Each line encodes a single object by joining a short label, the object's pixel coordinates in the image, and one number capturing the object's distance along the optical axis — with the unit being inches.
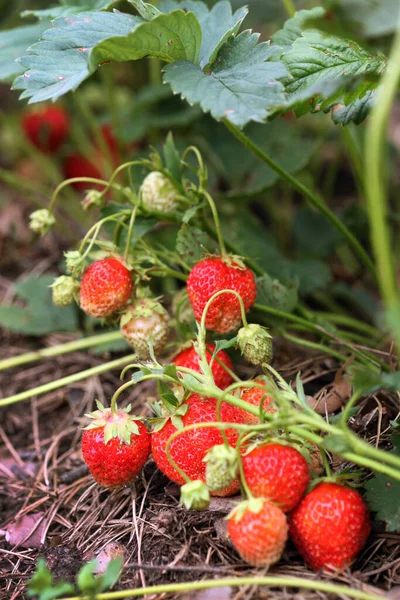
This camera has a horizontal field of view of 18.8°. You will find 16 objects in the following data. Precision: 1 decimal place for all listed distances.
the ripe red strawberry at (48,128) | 30.3
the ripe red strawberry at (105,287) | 20.1
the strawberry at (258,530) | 17.3
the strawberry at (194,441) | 18.8
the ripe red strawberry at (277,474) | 17.6
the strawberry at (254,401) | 19.0
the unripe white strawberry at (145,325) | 20.4
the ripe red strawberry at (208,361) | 20.1
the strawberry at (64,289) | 20.5
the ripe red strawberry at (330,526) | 17.6
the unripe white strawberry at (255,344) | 19.2
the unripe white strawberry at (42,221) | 21.6
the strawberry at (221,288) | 19.8
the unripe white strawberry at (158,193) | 20.9
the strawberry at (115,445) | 19.2
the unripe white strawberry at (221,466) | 17.4
